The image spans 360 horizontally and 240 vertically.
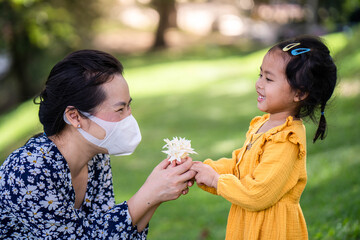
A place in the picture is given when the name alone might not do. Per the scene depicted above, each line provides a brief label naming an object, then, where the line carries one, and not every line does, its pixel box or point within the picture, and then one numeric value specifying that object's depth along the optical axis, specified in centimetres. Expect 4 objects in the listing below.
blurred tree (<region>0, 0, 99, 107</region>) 1570
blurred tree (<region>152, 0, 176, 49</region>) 2987
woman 262
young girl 253
